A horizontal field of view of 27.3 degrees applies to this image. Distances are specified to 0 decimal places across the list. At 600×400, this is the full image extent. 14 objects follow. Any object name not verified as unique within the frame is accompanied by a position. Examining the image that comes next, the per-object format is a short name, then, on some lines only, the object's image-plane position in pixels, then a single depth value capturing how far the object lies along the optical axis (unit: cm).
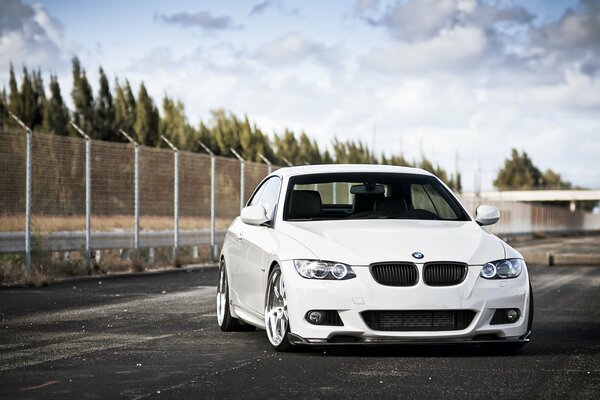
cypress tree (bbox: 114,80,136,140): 7956
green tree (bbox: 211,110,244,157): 9736
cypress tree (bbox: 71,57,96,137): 7544
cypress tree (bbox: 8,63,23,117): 7194
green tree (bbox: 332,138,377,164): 13750
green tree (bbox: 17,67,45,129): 7175
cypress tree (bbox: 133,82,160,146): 8025
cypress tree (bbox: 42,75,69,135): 7006
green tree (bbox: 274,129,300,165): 12081
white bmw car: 914
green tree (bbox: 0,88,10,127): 6731
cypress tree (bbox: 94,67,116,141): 7688
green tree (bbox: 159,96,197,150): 8559
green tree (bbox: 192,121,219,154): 9299
